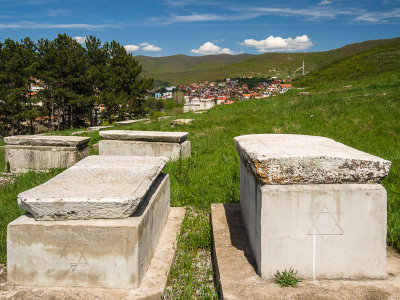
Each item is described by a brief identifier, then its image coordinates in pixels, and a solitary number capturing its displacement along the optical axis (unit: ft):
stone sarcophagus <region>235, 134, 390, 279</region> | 7.14
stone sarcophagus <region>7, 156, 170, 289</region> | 7.43
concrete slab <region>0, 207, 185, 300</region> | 7.21
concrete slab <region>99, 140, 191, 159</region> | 20.70
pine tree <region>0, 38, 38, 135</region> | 80.69
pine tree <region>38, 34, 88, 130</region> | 82.84
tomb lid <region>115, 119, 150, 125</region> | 54.08
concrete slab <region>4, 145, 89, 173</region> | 20.12
